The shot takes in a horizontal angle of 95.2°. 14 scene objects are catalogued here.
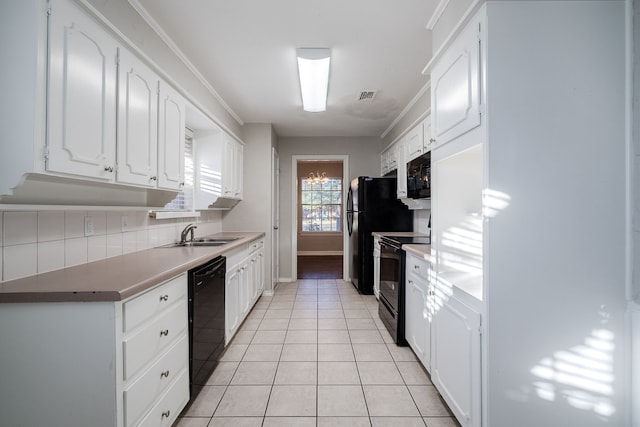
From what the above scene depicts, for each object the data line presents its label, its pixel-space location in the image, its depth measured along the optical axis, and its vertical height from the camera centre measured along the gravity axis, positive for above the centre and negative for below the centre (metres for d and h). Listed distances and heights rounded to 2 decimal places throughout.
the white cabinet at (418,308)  2.06 -0.71
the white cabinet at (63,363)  1.16 -0.60
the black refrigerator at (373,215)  4.25 +0.01
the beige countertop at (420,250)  2.05 -0.26
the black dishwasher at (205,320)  1.81 -0.73
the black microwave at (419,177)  2.54 +0.36
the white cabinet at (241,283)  2.58 -0.71
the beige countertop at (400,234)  3.70 -0.23
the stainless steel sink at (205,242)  2.74 -0.28
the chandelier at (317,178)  8.27 +1.07
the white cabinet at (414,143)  3.14 +0.83
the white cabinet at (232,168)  3.44 +0.60
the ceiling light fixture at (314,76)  2.35 +1.27
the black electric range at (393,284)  2.58 -0.65
